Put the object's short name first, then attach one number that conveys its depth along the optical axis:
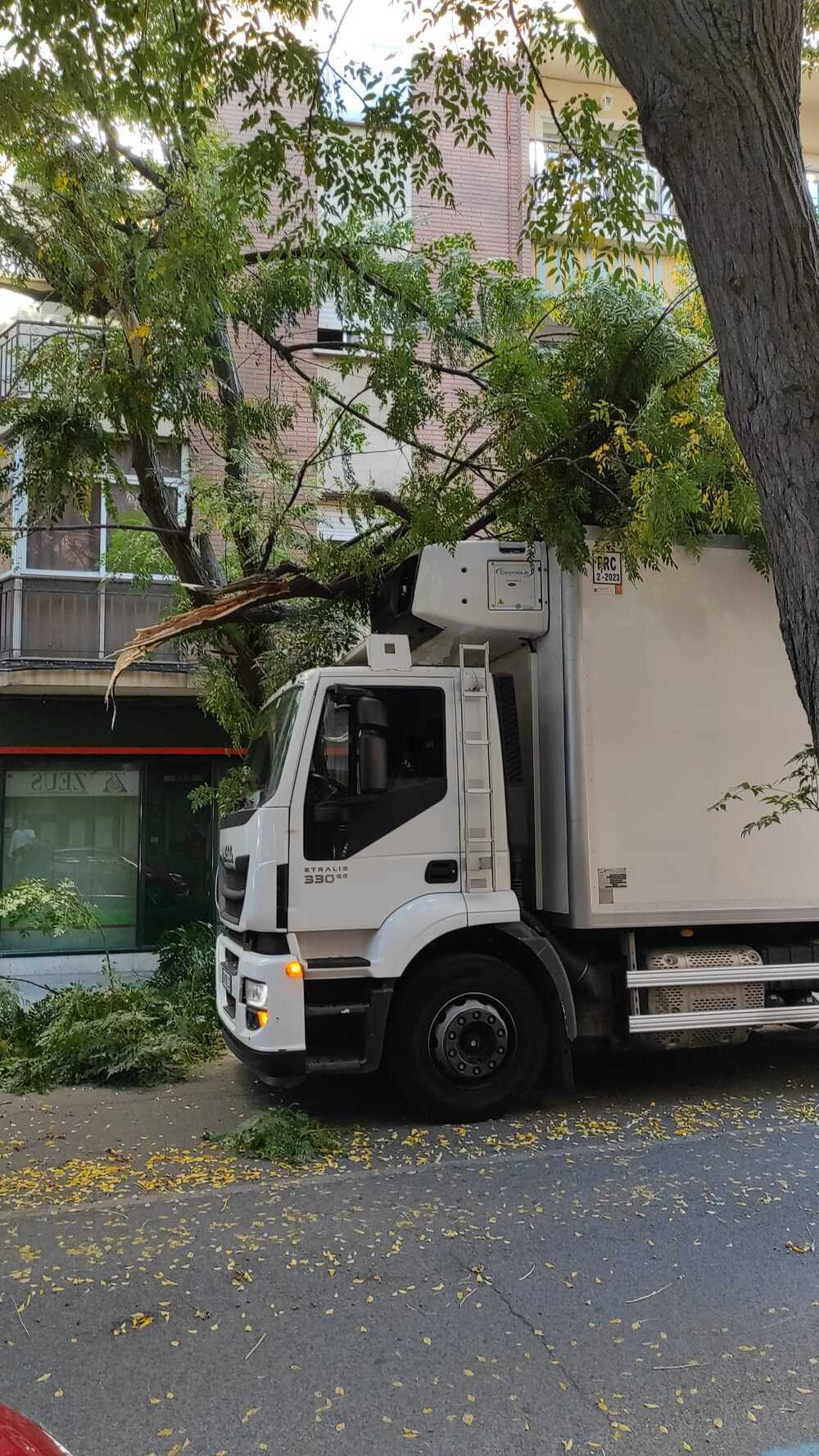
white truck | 6.15
